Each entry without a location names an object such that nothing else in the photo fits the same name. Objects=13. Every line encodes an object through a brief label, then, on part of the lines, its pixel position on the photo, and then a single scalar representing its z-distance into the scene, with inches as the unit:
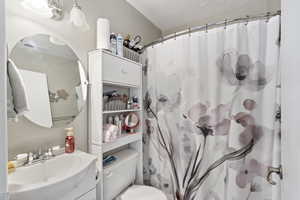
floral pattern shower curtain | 43.8
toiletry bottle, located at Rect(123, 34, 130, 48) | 58.6
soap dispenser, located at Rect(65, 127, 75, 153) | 39.6
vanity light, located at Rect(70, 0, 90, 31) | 41.2
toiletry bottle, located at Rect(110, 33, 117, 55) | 49.7
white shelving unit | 44.0
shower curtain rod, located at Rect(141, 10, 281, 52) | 43.7
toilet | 46.6
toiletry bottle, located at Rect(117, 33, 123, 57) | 51.1
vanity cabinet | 32.3
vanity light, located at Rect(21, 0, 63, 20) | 34.4
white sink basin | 24.0
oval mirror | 34.4
